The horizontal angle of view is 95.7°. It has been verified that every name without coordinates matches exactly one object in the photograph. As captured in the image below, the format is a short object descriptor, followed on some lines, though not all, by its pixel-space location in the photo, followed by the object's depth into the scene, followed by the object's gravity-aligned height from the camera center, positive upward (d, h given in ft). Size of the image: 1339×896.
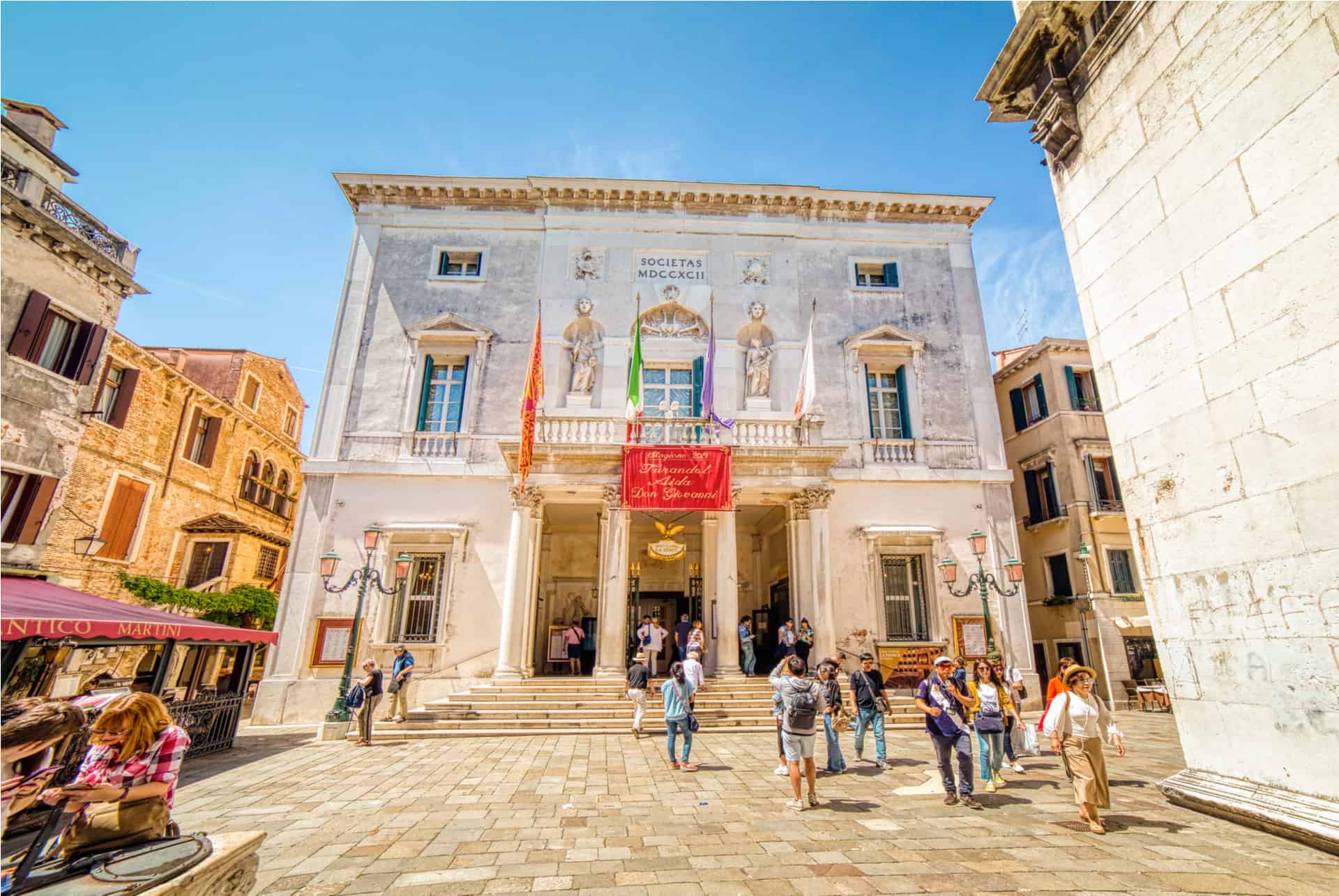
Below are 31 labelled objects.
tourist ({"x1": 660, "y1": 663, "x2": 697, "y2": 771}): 28.09 -3.38
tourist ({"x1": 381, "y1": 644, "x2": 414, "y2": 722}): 39.42 -3.81
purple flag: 50.19 +19.43
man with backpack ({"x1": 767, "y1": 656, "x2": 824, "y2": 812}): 21.08 -3.05
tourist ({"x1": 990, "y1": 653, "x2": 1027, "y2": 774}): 27.68 -3.22
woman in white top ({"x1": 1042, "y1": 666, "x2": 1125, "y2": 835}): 18.56 -2.95
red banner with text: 47.26 +11.44
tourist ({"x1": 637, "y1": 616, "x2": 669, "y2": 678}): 45.14 -0.62
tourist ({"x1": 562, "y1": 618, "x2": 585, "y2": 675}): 51.10 -1.50
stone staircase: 38.06 -5.28
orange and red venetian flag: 45.39 +15.45
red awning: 25.03 -0.04
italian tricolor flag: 50.01 +19.28
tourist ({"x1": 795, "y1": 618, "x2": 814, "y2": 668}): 43.01 -0.69
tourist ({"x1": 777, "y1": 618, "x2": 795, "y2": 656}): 43.11 -0.57
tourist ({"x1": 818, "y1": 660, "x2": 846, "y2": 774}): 27.17 -3.62
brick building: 54.44 +15.30
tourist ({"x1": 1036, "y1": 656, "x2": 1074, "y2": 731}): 20.42 -1.73
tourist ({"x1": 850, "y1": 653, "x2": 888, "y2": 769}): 29.58 -3.47
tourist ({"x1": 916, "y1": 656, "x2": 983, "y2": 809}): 21.53 -3.37
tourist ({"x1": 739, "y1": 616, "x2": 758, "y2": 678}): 46.69 -1.60
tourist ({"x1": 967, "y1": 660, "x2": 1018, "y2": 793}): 24.17 -3.30
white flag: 49.69 +19.70
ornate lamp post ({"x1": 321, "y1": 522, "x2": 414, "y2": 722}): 38.58 +3.41
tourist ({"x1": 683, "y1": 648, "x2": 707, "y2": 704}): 34.12 -2.32
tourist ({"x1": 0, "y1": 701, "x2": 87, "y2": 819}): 11.25 -2.32
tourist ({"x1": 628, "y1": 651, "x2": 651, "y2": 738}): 34.22 -3.17
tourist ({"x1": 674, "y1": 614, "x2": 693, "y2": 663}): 45.78 -0.49
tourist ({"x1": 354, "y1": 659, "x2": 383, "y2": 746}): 35.50 -4.42
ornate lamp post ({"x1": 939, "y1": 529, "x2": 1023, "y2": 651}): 41.93 +4.44
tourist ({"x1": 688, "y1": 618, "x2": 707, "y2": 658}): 41.75 -0.67
